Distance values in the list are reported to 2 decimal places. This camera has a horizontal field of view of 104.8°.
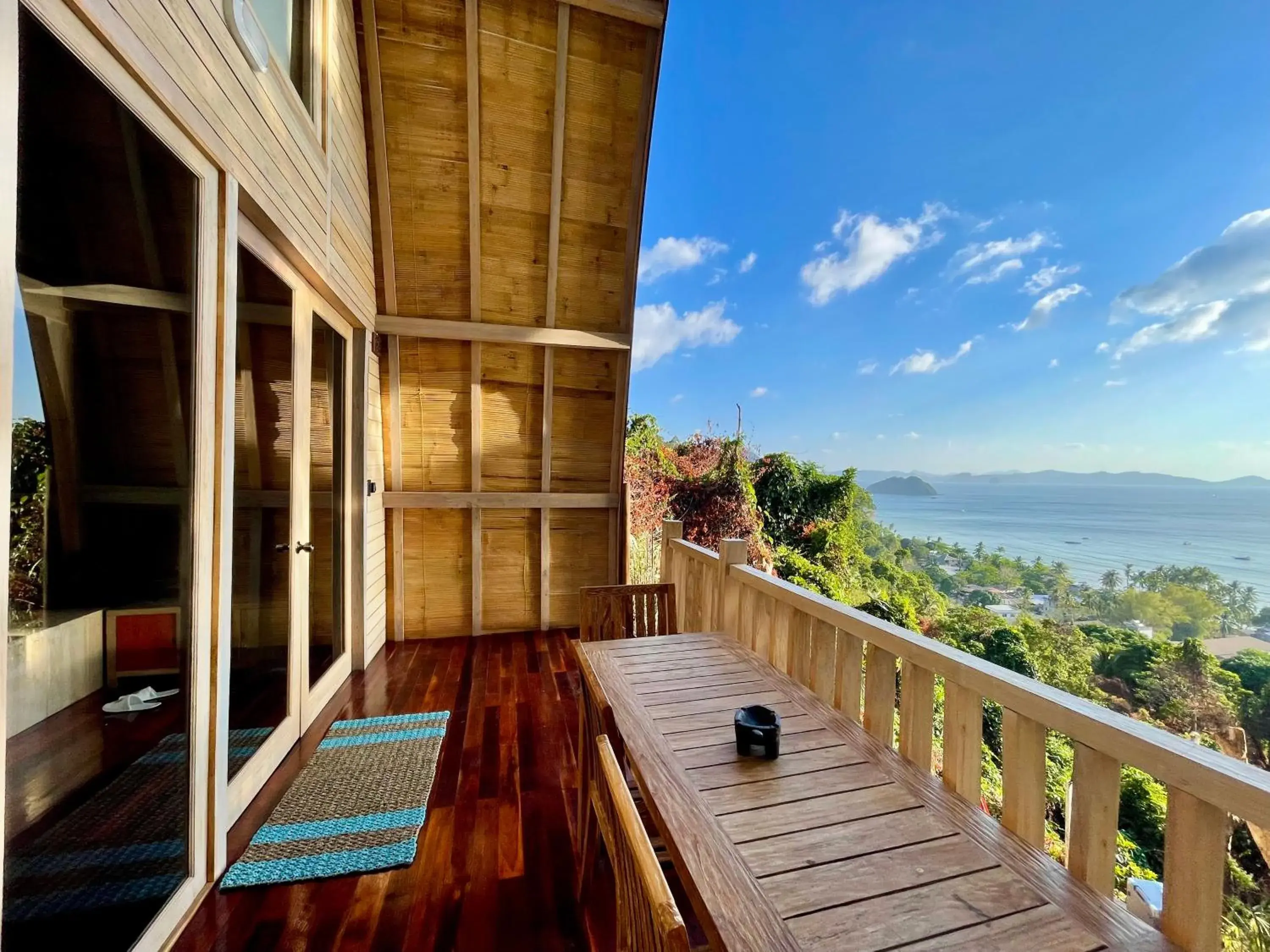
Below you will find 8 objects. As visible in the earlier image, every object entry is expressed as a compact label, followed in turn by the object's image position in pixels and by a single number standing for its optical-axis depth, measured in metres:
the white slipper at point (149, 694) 1.40
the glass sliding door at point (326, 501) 2.71
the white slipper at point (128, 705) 1.30
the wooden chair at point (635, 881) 0.51
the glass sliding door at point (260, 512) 1.90
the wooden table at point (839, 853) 0.76
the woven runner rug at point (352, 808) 1.75
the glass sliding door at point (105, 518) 1.02
